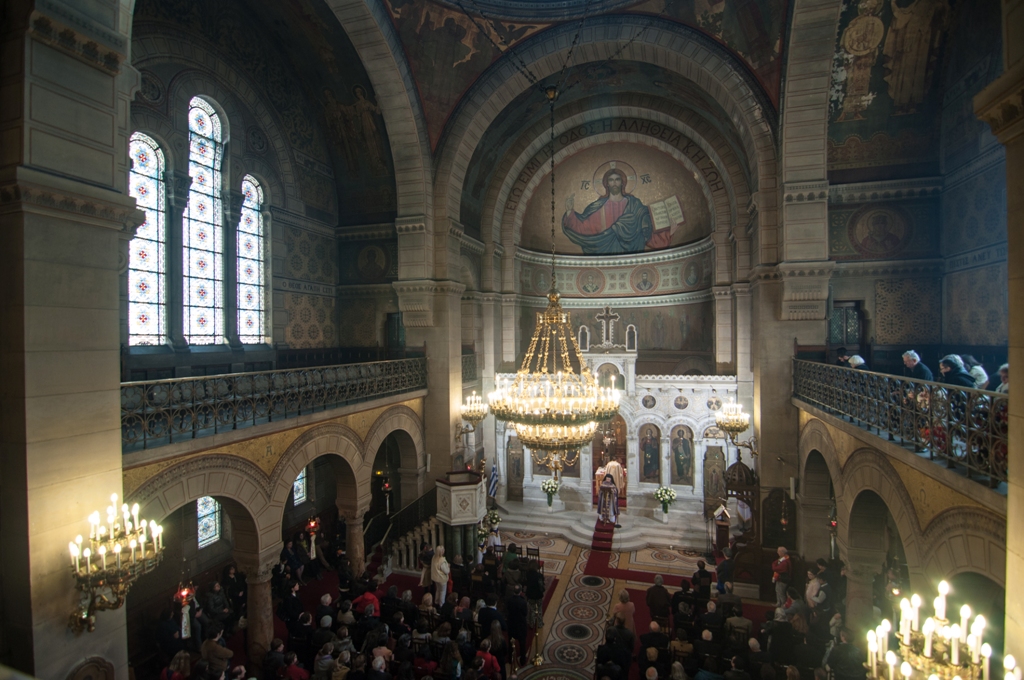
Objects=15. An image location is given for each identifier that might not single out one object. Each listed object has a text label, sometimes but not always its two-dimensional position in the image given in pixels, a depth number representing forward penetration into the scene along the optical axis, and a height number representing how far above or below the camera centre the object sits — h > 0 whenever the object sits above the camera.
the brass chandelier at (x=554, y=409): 8.29 -1.14
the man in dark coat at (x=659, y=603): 9.01 -4.52
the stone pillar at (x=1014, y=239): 3.63 +0.66
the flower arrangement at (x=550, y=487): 16.48 -4.66
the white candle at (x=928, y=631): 3.35 -1.89
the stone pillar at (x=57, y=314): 5.07 +0.29
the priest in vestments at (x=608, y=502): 15.48 -4.86
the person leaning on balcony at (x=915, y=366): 6.62 -0.42
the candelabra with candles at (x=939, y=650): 3.24 -2.03
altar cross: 20.66 +0.54
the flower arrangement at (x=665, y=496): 15.51 -4.67
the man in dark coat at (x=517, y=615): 8.74 -4.59
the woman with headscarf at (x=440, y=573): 10.05 -4.43
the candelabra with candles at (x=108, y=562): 5.24 -2.20
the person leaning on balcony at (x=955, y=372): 5.61 -0.41
